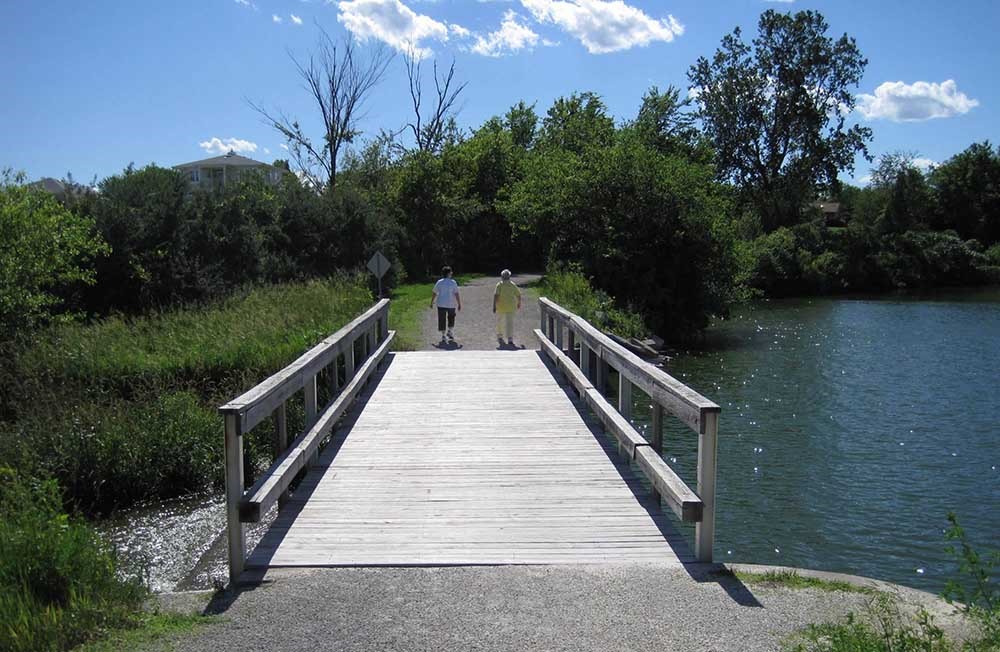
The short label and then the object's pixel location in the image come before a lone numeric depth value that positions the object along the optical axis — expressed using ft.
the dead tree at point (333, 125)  175.01
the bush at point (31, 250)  60.44
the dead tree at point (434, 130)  187.52
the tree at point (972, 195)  211.41
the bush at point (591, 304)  76.18
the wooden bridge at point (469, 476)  18.11
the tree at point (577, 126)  114.93
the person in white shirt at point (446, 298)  60.70
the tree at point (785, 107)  204.23
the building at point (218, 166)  248.52
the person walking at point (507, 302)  56.44
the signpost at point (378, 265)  65.36
